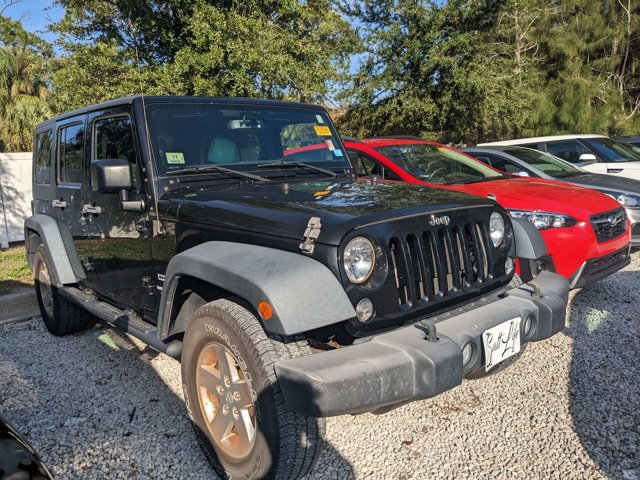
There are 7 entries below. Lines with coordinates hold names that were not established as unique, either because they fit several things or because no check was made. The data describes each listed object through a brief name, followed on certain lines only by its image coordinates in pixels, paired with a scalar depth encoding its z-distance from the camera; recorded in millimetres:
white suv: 8984
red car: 4688
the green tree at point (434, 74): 14102
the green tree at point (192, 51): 9516
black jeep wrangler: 2154
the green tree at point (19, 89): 14875
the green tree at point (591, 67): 17547
